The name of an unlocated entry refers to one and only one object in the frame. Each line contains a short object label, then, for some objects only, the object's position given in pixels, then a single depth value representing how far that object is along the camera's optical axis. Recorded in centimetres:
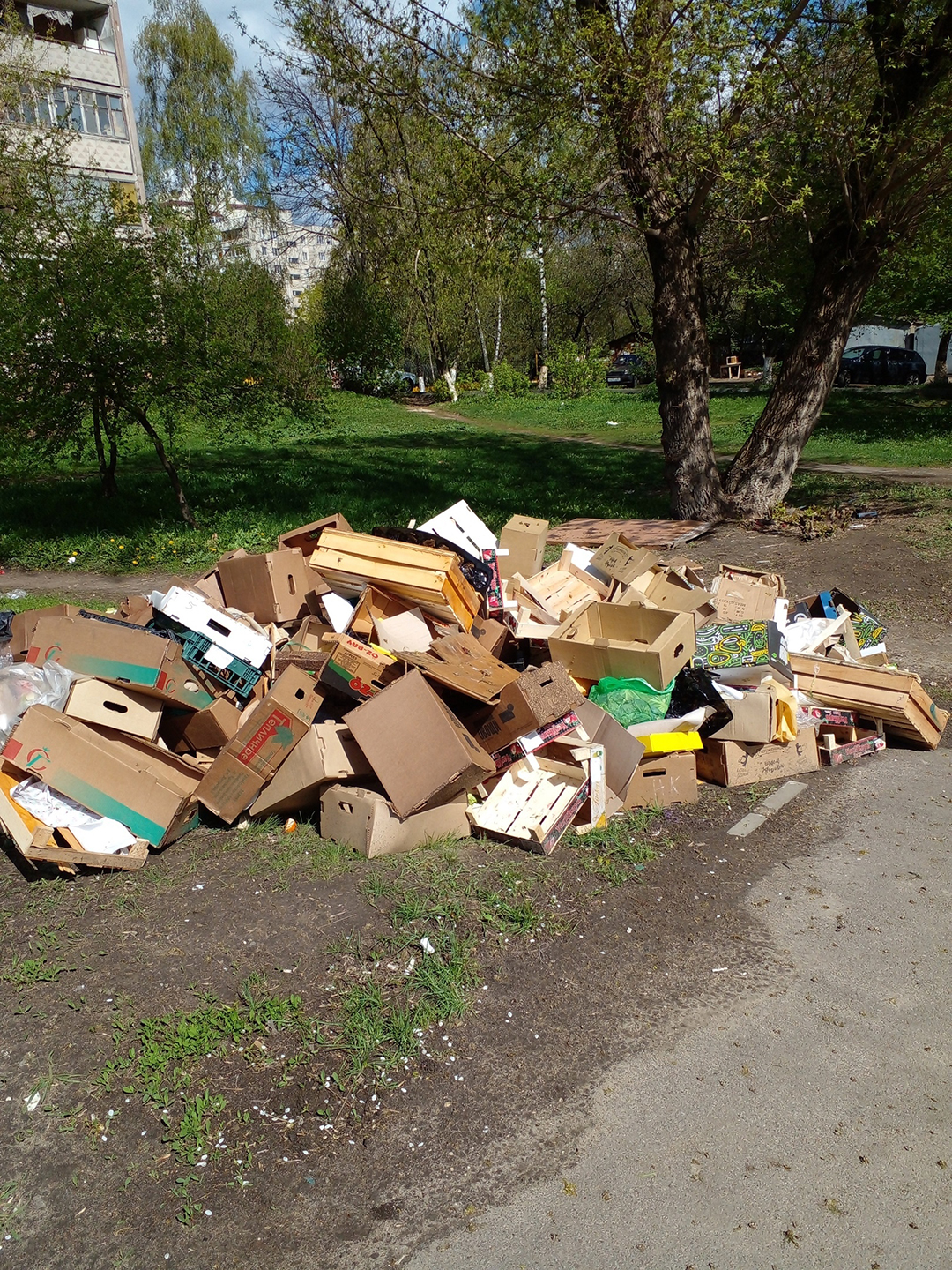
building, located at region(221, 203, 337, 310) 3119
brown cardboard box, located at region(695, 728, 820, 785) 496
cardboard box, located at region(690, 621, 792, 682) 540
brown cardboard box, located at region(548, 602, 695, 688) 501
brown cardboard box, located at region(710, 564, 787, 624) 631
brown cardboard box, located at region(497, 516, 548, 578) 716
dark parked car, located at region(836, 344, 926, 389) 3064
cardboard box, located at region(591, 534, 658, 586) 637
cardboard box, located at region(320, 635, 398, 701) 464
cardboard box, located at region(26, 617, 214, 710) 454
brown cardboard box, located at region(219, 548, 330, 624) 568
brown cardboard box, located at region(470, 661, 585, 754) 445
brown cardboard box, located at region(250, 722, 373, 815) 429
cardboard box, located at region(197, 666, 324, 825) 434
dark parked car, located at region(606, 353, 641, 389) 3988
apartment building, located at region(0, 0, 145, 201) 3216
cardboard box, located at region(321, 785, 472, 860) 413
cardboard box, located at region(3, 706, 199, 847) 409
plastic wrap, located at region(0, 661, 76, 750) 459
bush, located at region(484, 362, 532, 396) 3488
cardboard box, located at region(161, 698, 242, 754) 460
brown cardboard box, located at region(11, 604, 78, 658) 515
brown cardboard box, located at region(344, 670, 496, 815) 414
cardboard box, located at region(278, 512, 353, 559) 622
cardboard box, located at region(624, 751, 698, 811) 473
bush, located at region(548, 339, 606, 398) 3356
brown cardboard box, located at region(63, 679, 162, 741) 436
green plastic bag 497
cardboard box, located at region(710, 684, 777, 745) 491
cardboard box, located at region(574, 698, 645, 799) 464
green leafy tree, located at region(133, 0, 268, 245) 3631
